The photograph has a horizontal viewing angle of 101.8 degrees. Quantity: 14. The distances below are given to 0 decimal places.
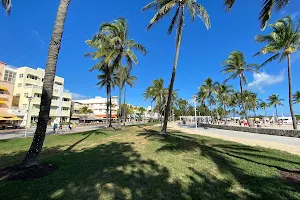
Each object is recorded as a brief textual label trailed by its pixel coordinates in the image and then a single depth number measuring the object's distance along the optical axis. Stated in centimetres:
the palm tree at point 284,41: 1199
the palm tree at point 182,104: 6801
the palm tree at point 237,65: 1865
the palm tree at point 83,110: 5066
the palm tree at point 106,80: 2083
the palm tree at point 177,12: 977
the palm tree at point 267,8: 519
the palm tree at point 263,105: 5538
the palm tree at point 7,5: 757
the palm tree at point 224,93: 3062
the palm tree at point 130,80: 2470
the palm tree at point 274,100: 4724
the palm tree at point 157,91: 3239
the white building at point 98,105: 6468
